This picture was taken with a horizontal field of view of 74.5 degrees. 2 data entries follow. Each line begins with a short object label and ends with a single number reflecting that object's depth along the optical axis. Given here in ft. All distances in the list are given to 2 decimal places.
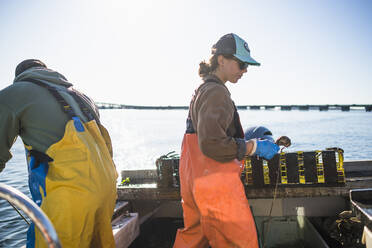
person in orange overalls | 6.38
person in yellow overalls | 5.53
